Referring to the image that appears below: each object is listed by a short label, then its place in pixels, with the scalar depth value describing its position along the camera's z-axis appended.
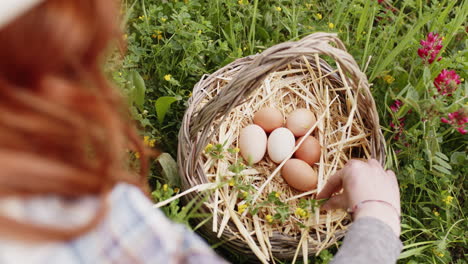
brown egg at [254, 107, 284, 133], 1.77
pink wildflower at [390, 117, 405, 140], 1.67
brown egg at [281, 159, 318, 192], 1.67
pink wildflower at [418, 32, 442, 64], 1.69
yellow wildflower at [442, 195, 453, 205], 1.60
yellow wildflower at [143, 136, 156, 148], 1.60
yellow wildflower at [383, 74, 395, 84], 1.79
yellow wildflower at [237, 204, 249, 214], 1.49
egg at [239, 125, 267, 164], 1.68
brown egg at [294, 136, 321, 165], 1.74
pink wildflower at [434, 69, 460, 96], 1.53
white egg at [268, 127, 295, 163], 1.71
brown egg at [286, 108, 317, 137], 1.77
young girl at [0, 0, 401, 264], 0.57
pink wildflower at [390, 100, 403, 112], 1.69
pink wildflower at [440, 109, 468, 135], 1.46
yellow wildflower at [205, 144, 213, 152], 1.58
